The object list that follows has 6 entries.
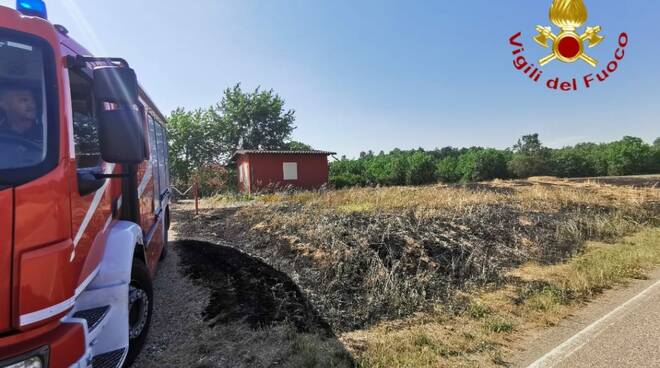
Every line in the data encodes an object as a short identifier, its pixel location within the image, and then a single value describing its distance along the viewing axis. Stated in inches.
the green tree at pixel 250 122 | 1653.5
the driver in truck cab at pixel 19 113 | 83.4
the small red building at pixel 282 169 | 992.2
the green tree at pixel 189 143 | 1526.8
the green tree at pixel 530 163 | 1897.1
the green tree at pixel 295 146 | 1727.1
